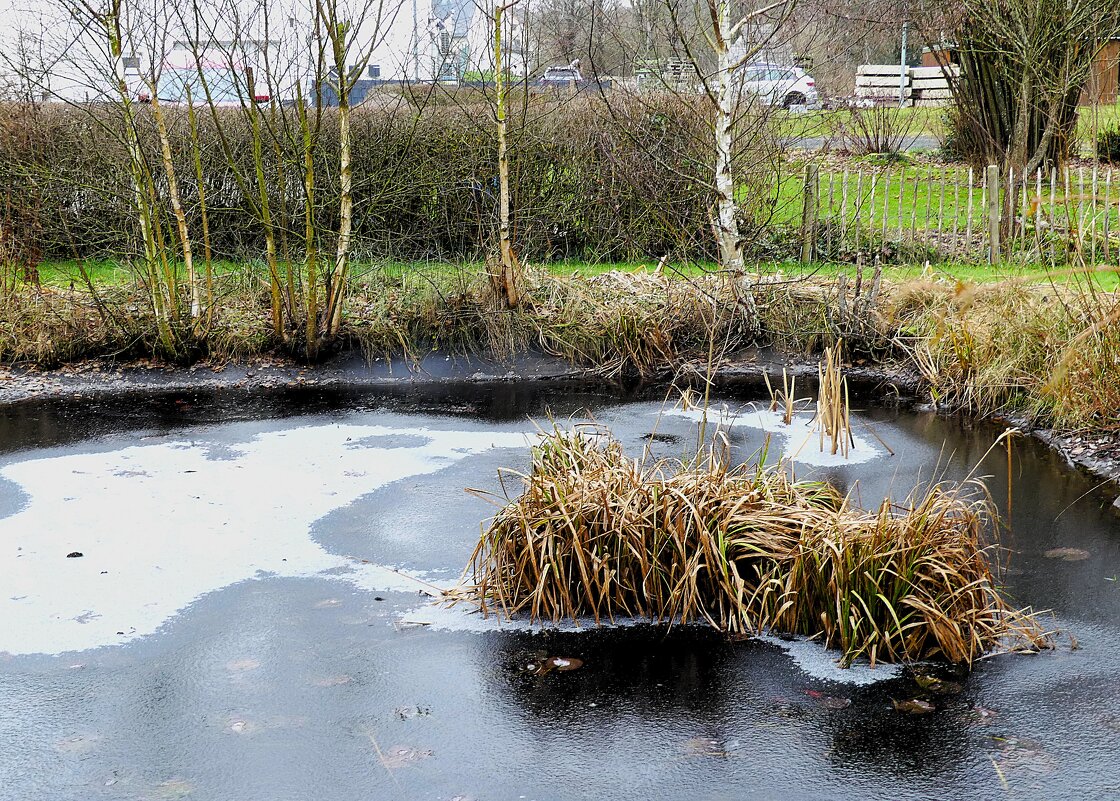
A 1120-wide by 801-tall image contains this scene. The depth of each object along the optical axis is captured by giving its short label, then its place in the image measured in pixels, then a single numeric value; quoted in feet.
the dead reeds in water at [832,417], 28.32
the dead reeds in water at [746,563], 17.70
